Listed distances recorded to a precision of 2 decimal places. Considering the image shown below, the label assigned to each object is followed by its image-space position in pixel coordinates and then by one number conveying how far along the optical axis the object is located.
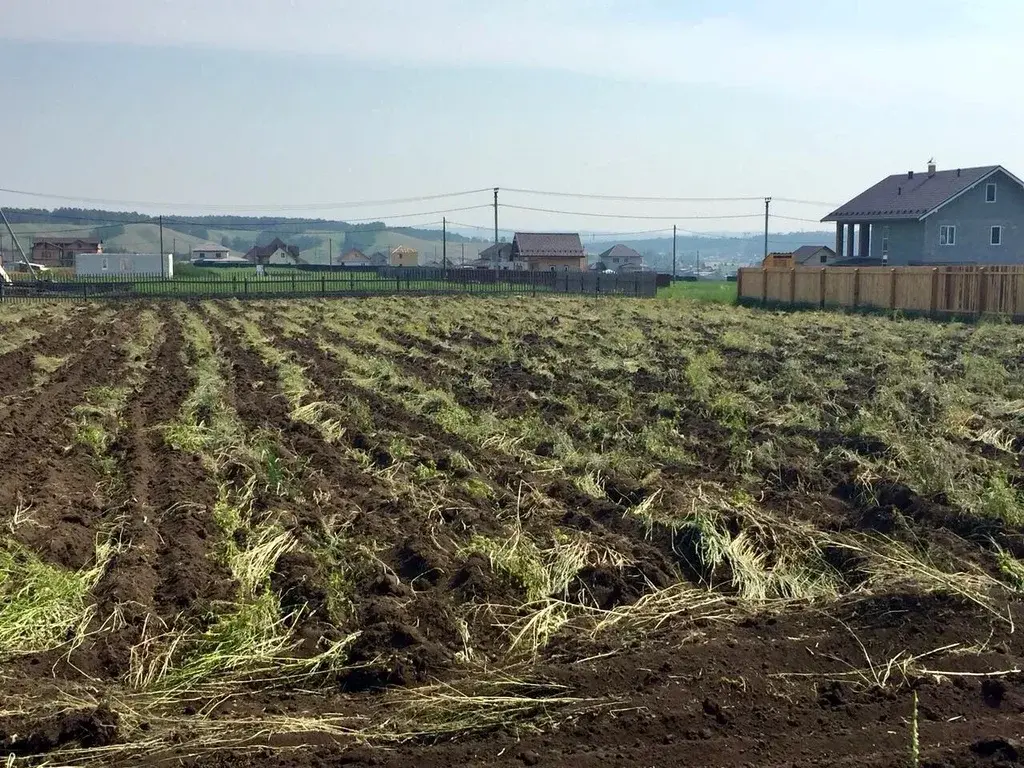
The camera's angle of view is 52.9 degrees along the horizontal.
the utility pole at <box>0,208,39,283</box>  51.50
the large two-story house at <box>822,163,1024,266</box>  46.47
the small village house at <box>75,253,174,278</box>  67.31
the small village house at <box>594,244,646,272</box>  130.38
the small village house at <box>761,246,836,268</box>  45.41
